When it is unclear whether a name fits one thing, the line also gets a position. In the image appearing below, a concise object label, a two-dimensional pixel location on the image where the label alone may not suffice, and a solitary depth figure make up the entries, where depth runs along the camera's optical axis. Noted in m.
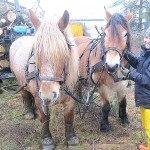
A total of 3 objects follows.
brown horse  2.06
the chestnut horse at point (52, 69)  1.71
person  1.81
